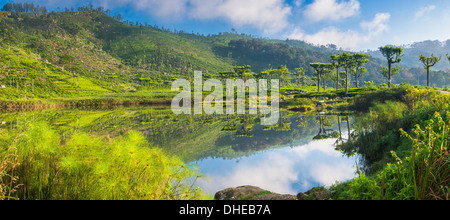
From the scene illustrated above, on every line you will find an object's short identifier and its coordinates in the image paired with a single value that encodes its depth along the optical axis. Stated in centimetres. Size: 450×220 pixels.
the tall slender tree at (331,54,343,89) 4558
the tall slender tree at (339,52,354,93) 4438
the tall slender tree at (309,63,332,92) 4922
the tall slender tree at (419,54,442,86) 3362
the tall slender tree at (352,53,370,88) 4550
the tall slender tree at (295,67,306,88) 6888
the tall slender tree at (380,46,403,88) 3723
